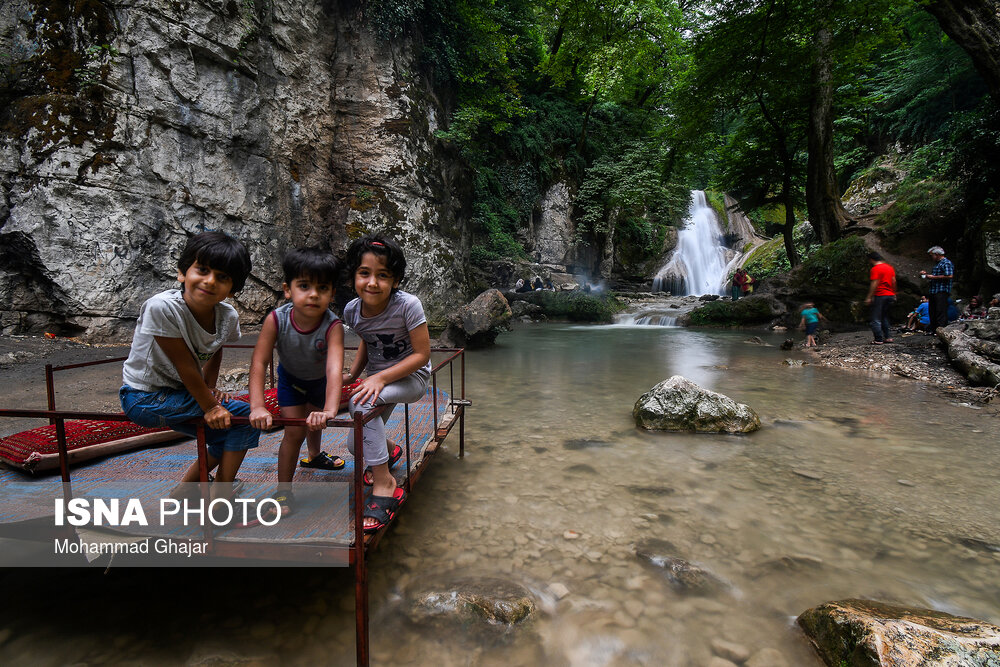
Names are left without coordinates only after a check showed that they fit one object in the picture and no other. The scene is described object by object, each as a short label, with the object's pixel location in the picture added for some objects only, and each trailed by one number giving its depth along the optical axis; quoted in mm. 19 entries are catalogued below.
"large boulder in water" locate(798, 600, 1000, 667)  1611
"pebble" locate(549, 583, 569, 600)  2244
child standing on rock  10594
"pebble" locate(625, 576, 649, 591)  2293
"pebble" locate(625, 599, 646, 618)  2119
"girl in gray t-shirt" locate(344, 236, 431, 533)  2336
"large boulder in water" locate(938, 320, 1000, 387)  6082
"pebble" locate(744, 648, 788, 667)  1826
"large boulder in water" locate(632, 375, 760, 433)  4727
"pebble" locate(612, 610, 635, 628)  2059
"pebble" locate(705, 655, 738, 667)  1830
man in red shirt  8922
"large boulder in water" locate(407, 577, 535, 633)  2070
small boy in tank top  2219
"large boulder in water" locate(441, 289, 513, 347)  10828
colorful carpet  1928
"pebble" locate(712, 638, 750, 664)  1859
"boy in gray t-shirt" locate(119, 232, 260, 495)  1913
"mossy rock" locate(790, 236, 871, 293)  12664
